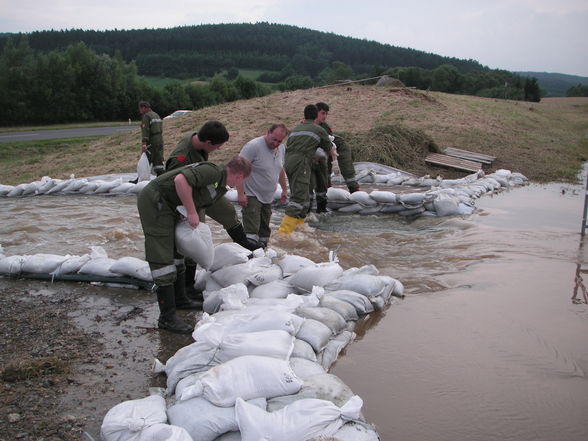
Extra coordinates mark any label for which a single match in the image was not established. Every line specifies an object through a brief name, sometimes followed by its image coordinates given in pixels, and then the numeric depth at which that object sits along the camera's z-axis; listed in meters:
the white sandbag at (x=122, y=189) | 8.38
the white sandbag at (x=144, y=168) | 8.38
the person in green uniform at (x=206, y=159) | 3.53
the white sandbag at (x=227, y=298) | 3.52
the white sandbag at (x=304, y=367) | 2.66
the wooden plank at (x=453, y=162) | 10.54
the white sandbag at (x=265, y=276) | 3.98
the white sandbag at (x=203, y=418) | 2.25
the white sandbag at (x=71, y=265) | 4.49
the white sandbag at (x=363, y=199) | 7.32
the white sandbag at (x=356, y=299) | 3.78
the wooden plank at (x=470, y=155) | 11.29
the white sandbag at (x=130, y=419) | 2.26
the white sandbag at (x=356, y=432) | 2.18
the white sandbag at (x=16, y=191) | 8.27
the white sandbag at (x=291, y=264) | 4.15
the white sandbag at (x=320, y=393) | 2.40
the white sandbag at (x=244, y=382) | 2.40
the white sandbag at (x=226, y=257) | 4.09
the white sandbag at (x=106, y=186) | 8.43
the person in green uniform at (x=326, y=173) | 6.82
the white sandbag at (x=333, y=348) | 3.13
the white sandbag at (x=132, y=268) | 4.27
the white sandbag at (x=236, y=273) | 3.95
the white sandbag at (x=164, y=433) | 2.13
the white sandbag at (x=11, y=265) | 4.57
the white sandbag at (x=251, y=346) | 2.76
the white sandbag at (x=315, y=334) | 3.11
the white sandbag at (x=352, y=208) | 7.36
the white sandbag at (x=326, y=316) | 3.40
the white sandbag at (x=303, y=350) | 2.91
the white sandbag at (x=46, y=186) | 8.35
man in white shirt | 4.82
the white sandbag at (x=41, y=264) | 4.54
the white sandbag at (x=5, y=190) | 8.29
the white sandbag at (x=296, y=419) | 2.14
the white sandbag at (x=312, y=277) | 3.97
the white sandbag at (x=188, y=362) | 2.71
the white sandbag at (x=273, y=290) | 3.84
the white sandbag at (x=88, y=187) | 8.44
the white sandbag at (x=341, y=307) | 3.64
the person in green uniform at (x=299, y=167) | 5.86
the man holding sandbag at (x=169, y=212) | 3.28
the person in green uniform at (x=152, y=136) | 8.38
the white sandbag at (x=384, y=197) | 7.25
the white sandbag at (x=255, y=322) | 3.05
